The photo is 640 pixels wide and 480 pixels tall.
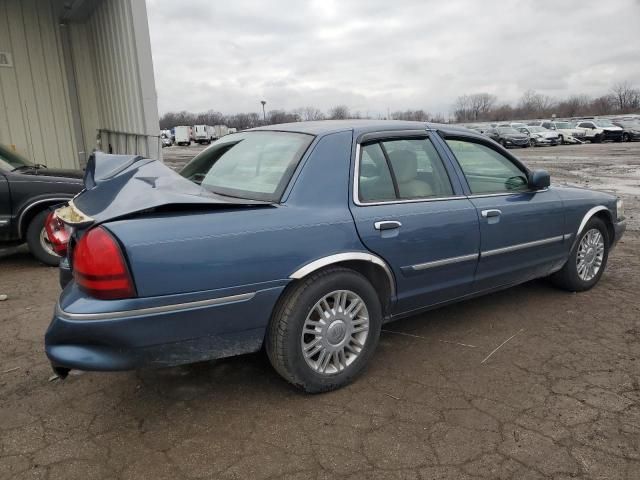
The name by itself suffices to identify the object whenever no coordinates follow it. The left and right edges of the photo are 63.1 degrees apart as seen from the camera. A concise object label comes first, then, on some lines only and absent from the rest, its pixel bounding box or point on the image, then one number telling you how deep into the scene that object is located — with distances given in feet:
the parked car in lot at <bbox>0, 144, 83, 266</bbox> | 19.53
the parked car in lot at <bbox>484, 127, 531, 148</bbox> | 111.34
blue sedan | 8.01
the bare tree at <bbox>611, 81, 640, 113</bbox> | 284.90
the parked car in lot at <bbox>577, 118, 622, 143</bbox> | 119.55
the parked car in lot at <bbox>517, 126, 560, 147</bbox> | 116.06
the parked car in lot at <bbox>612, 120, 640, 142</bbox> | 119.24
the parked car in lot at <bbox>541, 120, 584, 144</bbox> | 123.75
